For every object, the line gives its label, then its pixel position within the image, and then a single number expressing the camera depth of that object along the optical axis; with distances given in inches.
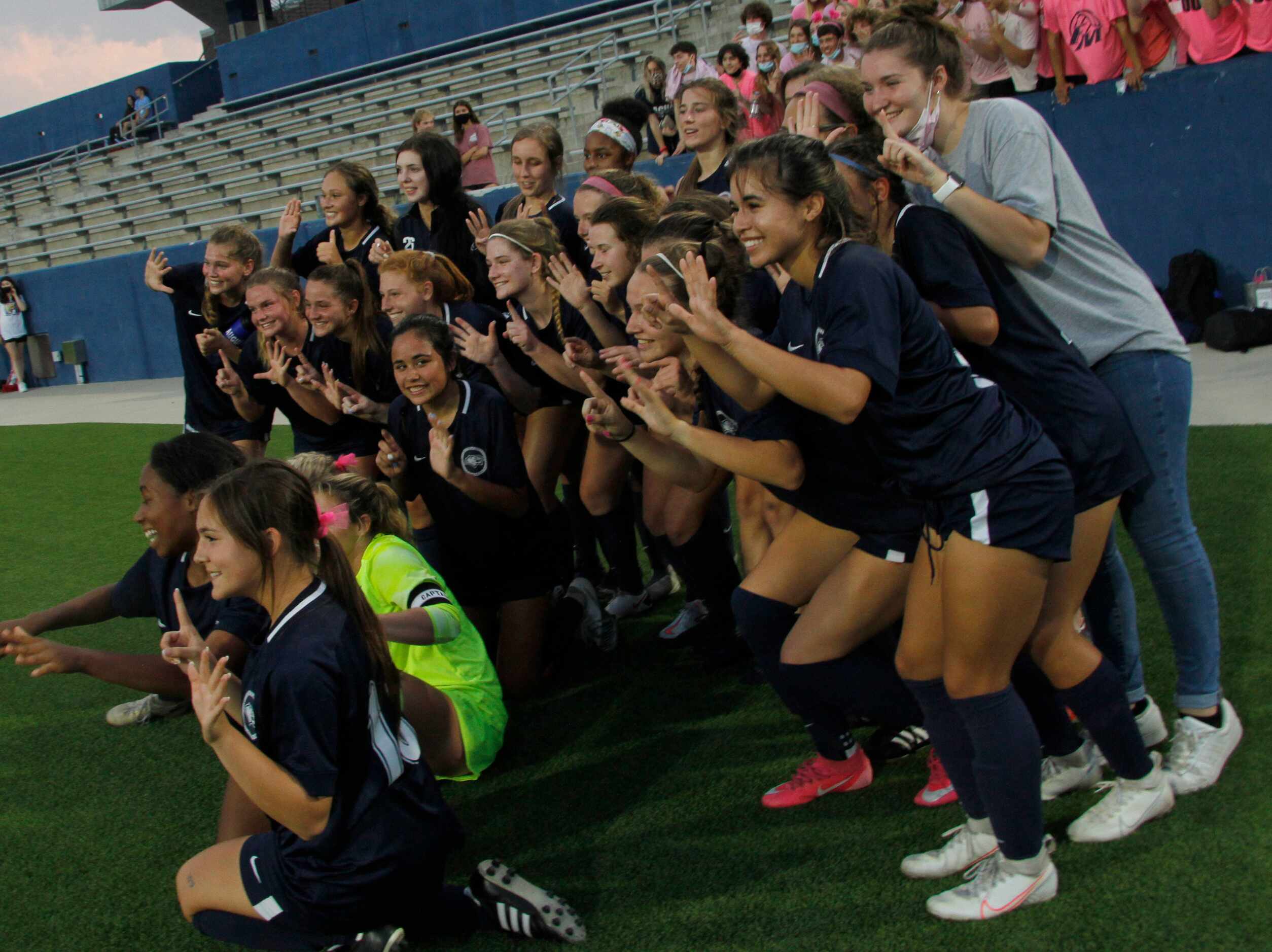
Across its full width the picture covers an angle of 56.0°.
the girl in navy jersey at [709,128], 189.2
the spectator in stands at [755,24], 420.2
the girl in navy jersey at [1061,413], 98.7
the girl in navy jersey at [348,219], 215.8
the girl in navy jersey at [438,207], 214.2
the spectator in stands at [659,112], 426.6
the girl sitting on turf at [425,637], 129.9
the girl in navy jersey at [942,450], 88.1
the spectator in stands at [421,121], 307.7
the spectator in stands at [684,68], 417.4
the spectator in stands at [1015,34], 332.2
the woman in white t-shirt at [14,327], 667.4
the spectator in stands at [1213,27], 301.9
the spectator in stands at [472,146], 366.9
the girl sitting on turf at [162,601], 117.1
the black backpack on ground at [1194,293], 308.7
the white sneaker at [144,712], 166.7
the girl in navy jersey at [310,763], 92.7
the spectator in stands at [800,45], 370.9
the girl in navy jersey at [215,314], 215.2
